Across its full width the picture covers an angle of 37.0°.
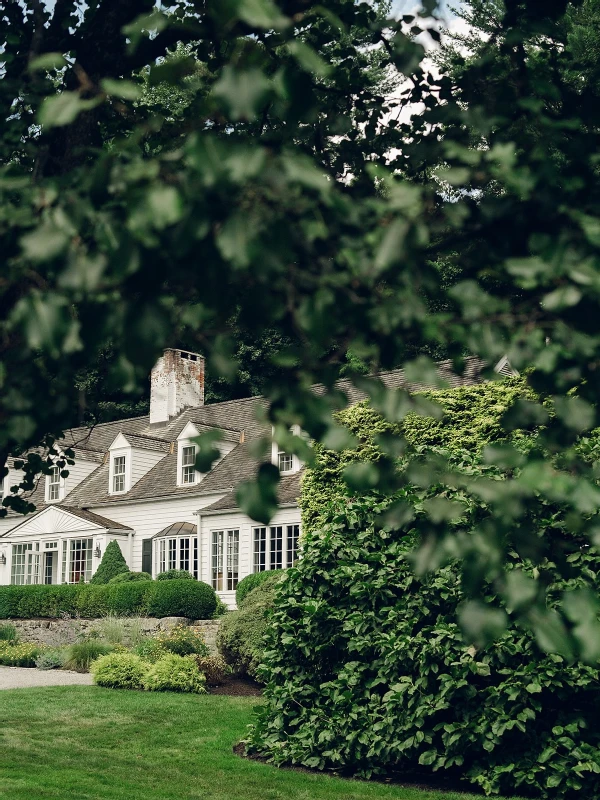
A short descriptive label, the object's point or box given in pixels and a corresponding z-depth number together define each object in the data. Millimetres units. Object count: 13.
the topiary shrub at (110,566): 26047
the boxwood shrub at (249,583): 19739
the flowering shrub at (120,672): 13750
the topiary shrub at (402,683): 7062
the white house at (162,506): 24297
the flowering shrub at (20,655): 18359
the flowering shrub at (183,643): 16578
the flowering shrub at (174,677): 13609
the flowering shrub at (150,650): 16047
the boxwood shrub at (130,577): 24516
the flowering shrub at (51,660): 17438
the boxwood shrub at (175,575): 23734
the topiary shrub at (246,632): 14562
